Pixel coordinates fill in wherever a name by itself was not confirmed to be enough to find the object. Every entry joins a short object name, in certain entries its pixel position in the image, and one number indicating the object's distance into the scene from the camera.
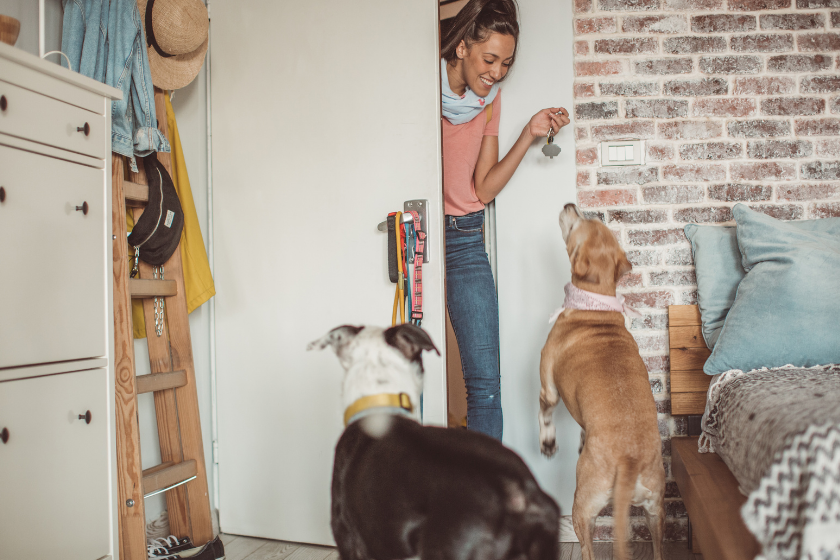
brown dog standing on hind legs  1.51
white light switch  2.17
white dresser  1.22
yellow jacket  2.10
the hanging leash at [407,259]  1.91
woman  2.02
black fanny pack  1.86
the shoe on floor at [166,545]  1.87
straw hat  1.92
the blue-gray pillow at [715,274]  2.03
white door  1.99
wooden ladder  1.68
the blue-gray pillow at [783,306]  1.68
